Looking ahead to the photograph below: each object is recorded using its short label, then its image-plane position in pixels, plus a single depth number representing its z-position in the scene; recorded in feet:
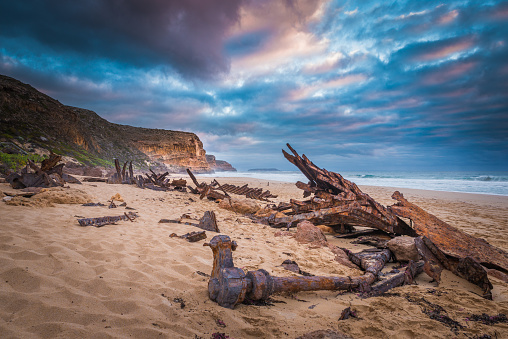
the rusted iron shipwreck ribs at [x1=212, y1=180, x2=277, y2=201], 41.76
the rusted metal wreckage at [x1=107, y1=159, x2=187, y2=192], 40.69
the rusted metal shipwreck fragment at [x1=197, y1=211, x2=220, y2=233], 17.31
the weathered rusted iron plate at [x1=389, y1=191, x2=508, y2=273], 12.00
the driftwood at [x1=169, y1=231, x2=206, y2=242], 13.92
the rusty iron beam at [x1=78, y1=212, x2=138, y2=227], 13.71
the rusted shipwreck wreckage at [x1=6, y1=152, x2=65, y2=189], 21.50
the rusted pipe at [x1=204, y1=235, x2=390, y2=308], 6.94
